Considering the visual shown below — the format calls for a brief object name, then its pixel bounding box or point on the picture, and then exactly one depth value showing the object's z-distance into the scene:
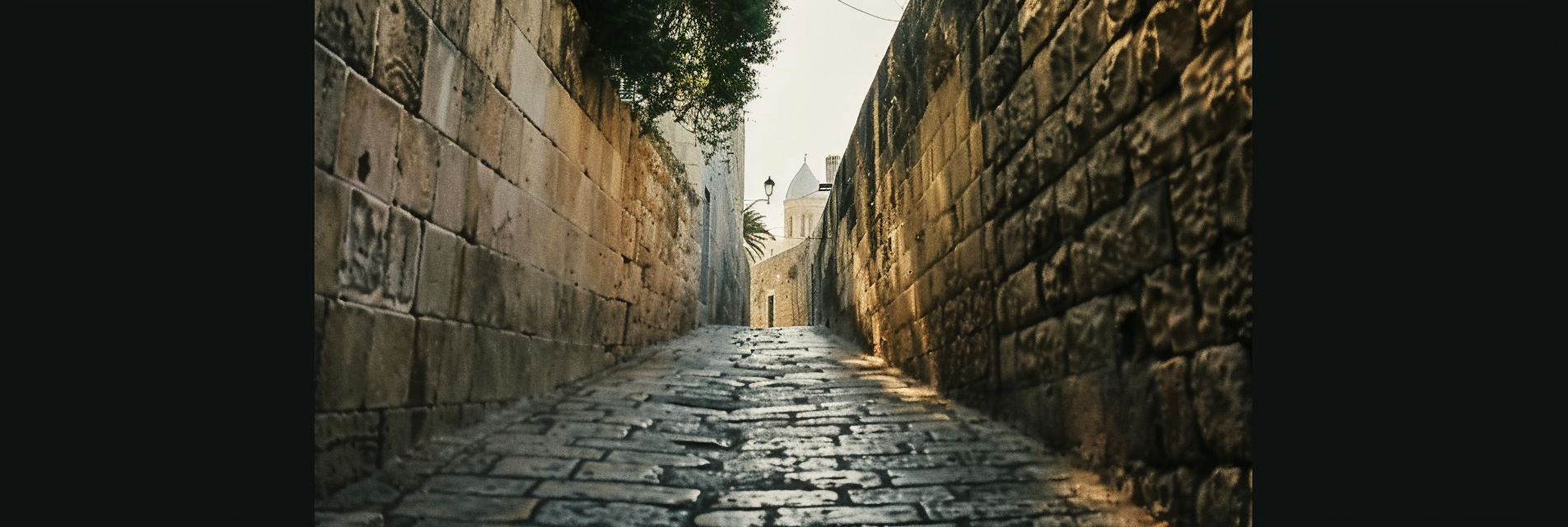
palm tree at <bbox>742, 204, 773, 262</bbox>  27.90
